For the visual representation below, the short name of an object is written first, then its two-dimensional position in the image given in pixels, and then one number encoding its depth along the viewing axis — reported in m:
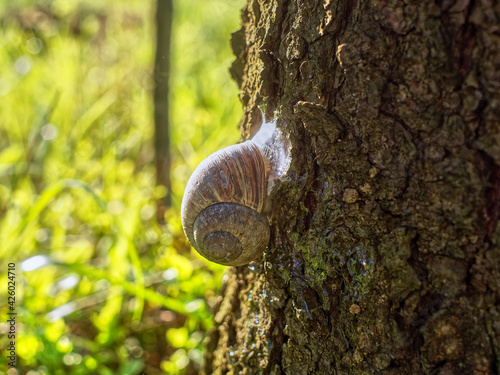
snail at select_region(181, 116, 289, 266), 0.18
